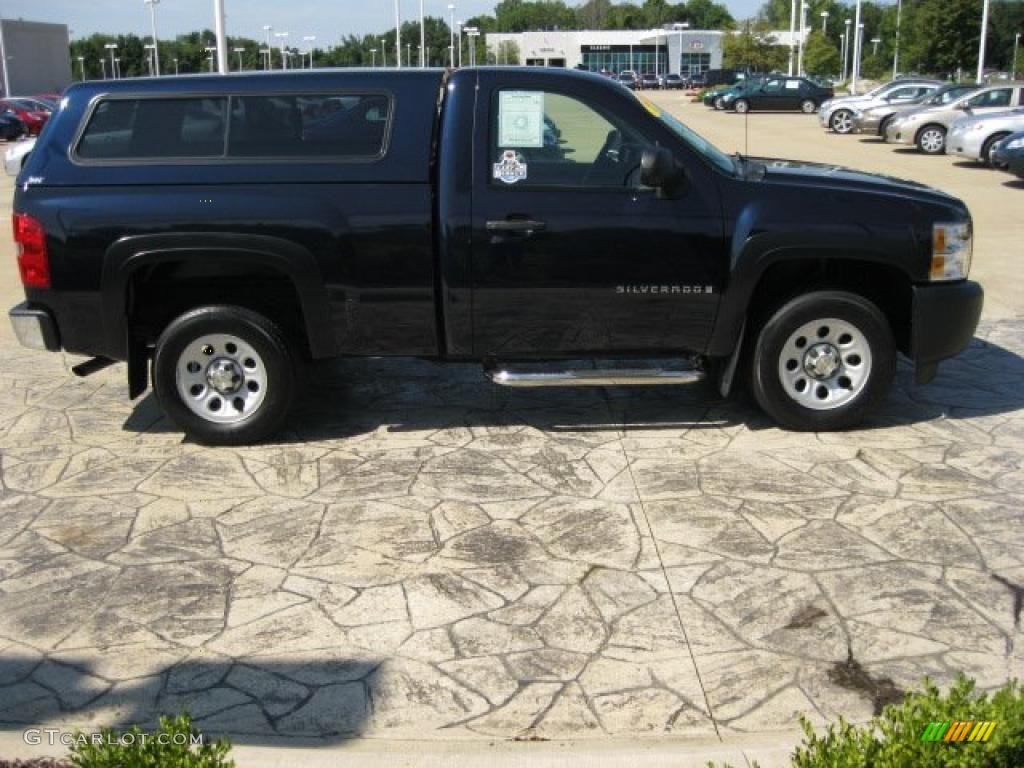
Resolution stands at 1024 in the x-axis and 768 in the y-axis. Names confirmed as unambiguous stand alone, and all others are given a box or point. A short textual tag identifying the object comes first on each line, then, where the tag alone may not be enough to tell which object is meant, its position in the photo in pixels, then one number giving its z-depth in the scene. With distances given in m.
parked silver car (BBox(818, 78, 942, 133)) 30.73
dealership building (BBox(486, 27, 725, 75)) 116.31
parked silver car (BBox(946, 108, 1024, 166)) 21.03
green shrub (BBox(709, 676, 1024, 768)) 2.74
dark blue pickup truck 6.08
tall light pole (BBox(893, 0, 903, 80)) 70.12
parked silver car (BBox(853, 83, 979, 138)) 27.33
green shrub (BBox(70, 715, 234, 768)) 2.80
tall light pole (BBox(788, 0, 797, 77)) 65.81
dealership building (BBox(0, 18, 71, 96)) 81.12
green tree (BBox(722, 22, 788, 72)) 70.31
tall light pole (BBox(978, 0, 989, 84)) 47.91
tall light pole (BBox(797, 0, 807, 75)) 61.06
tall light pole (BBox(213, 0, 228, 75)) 19.19
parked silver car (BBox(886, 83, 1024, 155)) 24.58
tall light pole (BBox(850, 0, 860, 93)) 53.34
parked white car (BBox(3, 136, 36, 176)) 15.61
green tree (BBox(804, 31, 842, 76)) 72.50
